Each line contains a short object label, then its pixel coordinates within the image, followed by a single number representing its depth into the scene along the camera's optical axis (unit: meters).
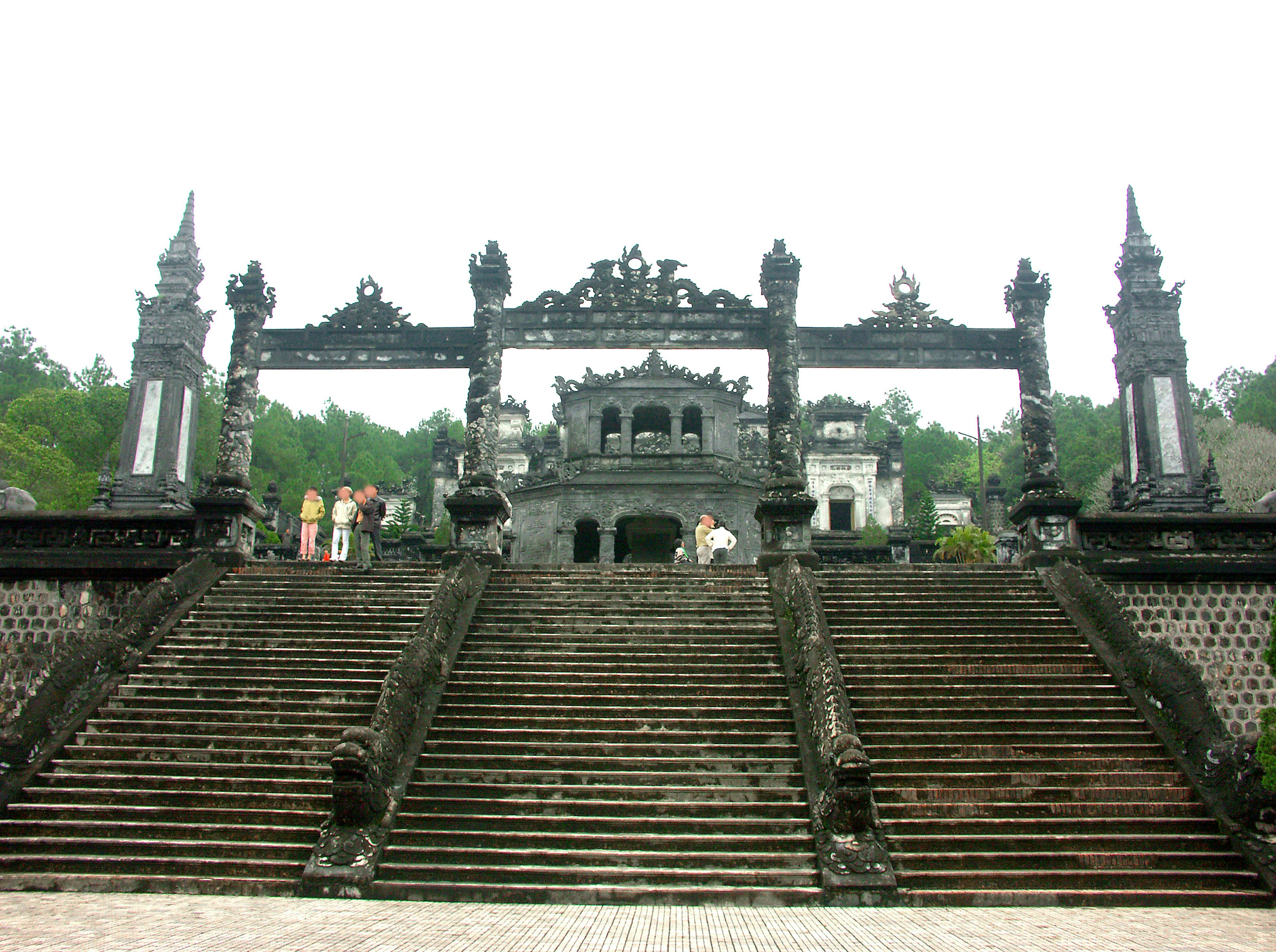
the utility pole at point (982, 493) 35.53
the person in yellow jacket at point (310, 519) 15.17
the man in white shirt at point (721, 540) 15.55
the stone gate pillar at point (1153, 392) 19.56
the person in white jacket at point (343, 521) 14.91
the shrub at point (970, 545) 19.27
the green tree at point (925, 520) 35.28
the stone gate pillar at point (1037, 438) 12.65
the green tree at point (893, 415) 68.38
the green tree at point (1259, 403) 40.34
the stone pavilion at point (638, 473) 24.42
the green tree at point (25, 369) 46.25
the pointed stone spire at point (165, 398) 22.81
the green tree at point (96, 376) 45.19
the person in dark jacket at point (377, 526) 14.44
